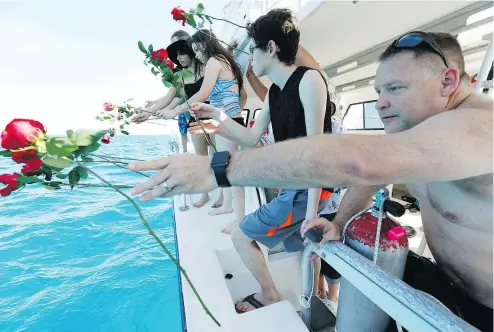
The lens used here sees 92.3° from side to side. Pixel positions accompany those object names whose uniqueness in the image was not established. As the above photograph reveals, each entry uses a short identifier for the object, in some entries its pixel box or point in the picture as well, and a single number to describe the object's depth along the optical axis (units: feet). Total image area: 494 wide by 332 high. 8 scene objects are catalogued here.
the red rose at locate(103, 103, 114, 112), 5.54
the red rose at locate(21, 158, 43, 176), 1.98
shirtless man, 2.00
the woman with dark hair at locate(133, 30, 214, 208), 8.08
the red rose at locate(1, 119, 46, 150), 1.86
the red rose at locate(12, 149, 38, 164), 1.90
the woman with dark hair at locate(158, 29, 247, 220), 7.08
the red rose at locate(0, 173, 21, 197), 2.05
